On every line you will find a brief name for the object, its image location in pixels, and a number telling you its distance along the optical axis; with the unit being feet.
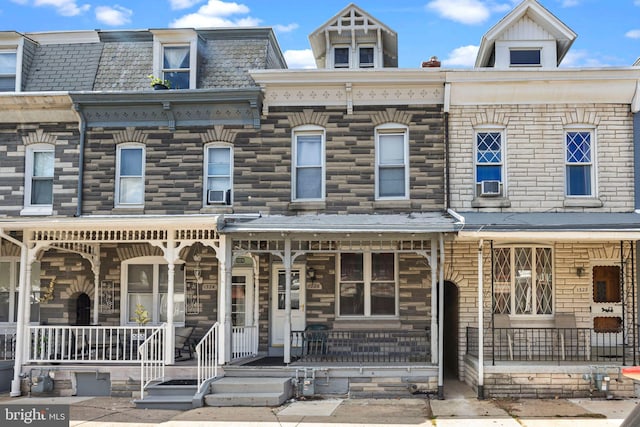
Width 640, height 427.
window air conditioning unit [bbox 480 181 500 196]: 48.39
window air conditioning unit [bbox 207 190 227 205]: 50.24
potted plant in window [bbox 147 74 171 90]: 50.47
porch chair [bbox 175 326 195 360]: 47.96
